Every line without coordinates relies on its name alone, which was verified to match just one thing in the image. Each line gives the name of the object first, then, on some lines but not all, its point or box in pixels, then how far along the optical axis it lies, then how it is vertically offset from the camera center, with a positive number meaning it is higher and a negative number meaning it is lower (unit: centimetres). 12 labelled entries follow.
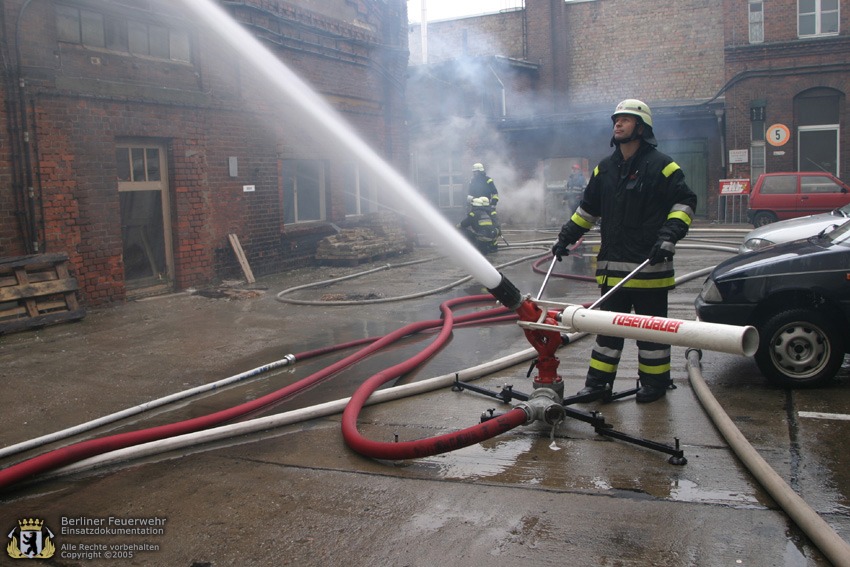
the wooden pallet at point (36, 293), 880 -85
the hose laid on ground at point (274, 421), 452 -137
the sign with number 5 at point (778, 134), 2350 +187
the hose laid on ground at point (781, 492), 304 -137
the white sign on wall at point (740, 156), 2397 +127
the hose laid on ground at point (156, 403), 494 -139
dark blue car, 550 -83
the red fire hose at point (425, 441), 404 -127
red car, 1886 -1
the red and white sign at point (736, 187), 2330 +31
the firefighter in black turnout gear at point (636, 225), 528 -17
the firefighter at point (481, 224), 1560 -39
